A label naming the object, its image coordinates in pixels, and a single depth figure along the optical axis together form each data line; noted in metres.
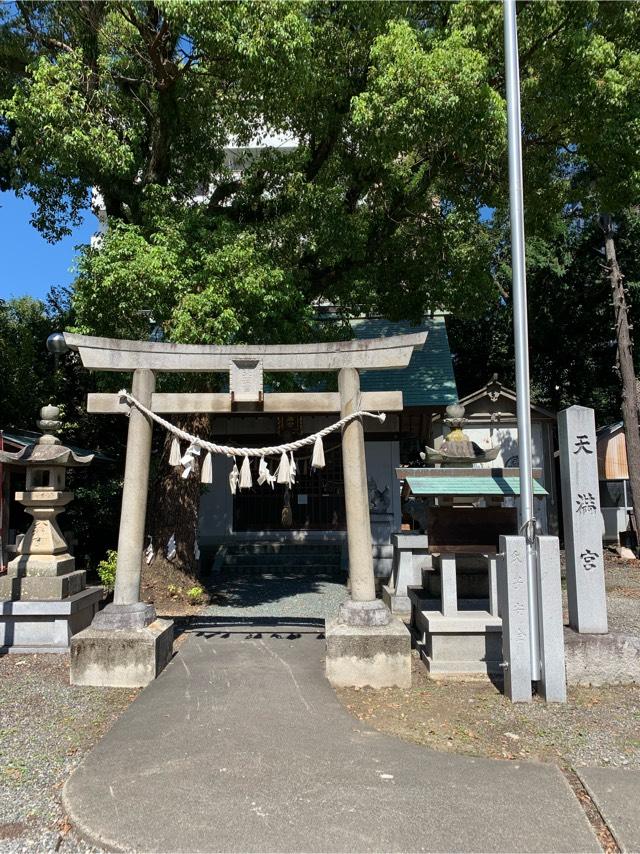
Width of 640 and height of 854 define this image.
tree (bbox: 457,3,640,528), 9.53
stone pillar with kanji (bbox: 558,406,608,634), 6.21
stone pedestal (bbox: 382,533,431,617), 9.60
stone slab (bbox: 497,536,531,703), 5.64
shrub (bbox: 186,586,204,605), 10.72
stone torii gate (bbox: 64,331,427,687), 6.14
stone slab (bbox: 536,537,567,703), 5.55
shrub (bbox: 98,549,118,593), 10.88
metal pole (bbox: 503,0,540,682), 6.22
